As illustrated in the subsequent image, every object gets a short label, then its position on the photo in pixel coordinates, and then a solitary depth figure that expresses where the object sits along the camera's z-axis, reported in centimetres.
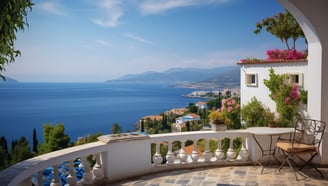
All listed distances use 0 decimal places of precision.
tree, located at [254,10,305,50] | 1051
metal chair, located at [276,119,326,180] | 404
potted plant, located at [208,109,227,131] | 468
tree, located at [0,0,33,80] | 181
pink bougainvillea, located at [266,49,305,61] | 761
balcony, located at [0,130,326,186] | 316
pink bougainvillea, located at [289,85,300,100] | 657
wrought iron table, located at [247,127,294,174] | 436
